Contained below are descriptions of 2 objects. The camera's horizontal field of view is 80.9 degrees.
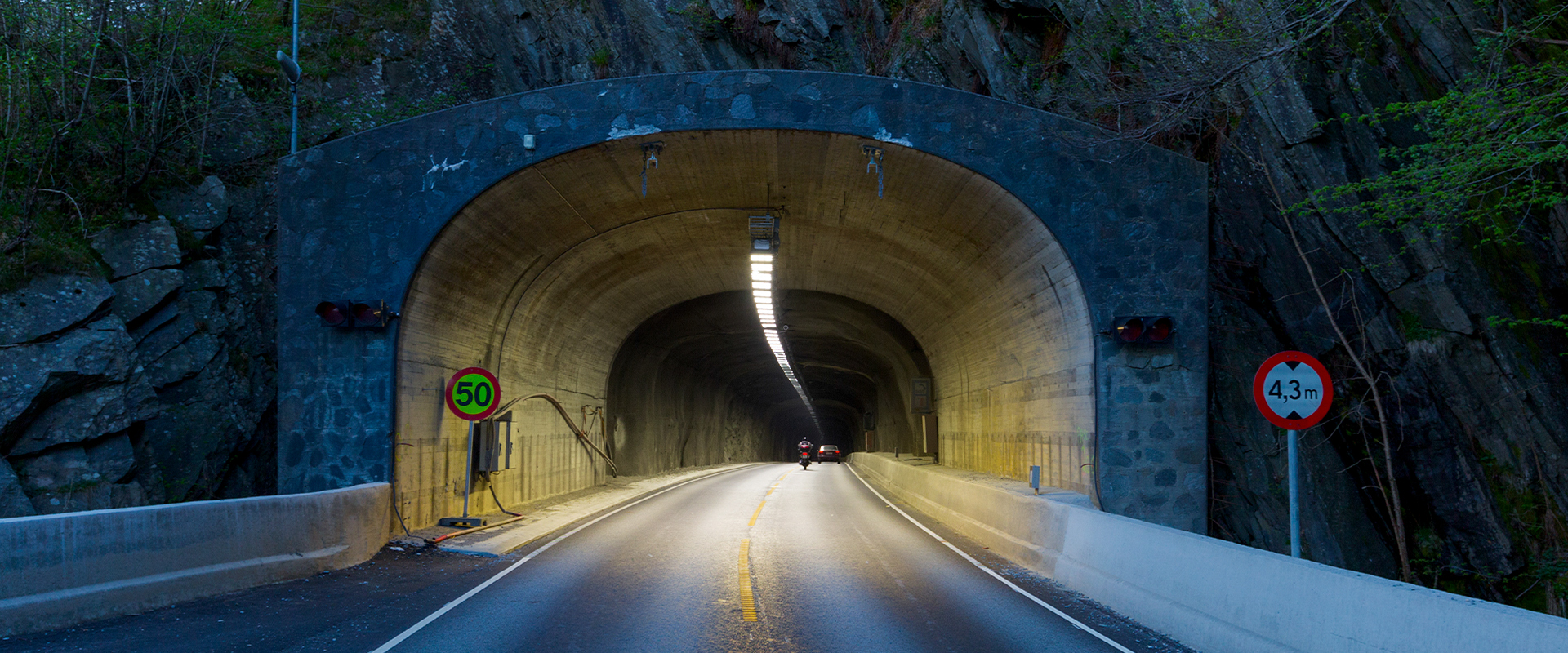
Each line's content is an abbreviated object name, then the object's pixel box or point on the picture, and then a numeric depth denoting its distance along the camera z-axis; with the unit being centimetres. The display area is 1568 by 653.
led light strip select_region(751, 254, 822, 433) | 2027
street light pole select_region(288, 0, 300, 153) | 1584
